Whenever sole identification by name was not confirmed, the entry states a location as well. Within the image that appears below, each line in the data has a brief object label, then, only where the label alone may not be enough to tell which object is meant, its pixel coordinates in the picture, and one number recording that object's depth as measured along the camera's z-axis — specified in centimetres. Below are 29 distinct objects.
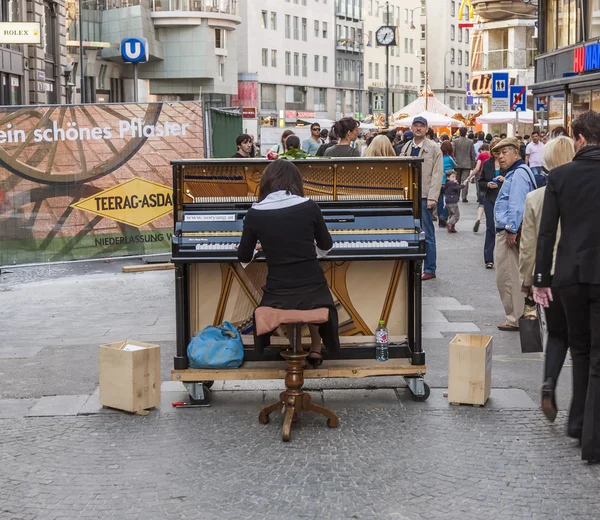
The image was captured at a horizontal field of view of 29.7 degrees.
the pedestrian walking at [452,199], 2089
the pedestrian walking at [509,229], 1032
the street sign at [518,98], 2731
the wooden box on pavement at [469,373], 756
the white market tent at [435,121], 3903
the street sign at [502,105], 2814
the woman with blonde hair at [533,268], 683
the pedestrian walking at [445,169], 2193
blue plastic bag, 771
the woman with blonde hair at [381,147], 1205
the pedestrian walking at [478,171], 2088
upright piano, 793
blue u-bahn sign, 3644
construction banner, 1474
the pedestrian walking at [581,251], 616
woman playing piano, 698
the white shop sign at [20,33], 2886
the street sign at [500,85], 2761
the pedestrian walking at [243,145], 1481
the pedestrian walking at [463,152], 2814
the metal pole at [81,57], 4153
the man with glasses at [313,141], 1856
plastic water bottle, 799
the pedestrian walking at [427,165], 1351
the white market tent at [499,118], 3966
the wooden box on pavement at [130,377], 752
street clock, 4933
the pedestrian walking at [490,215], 1484
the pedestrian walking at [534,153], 2328
